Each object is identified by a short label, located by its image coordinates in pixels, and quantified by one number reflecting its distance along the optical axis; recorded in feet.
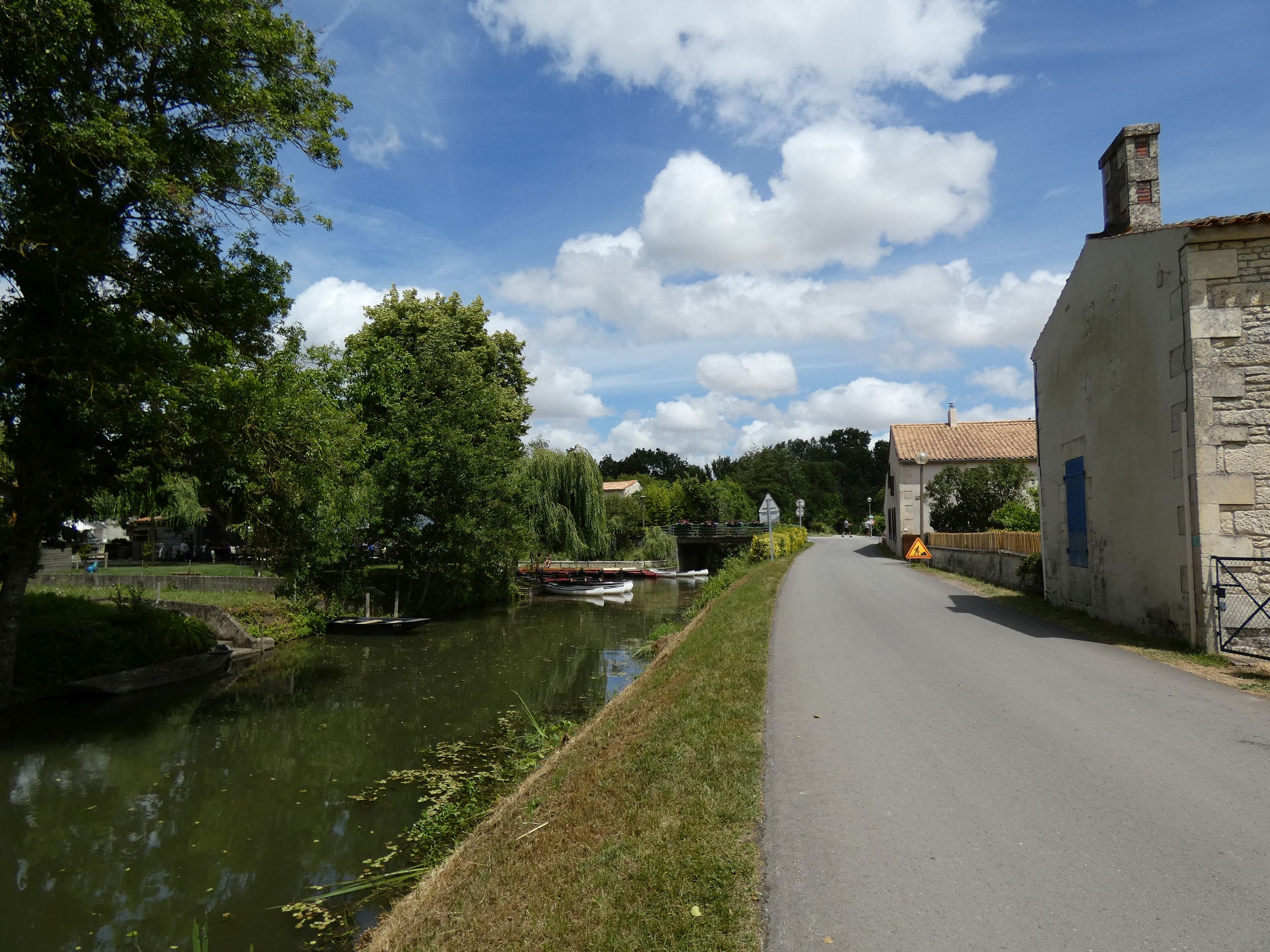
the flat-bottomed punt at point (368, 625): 71.36
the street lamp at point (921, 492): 130.93
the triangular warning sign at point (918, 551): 80.69
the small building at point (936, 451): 132.05
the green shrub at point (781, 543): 114.83
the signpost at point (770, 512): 96.27
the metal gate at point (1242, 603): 30.53
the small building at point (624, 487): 253.85
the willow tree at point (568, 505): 118.01
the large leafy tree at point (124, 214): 32.78
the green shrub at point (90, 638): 44.75
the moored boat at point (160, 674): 44.14
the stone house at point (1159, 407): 32.07
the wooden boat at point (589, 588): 116.98
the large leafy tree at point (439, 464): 83.71
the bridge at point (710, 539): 169.37
